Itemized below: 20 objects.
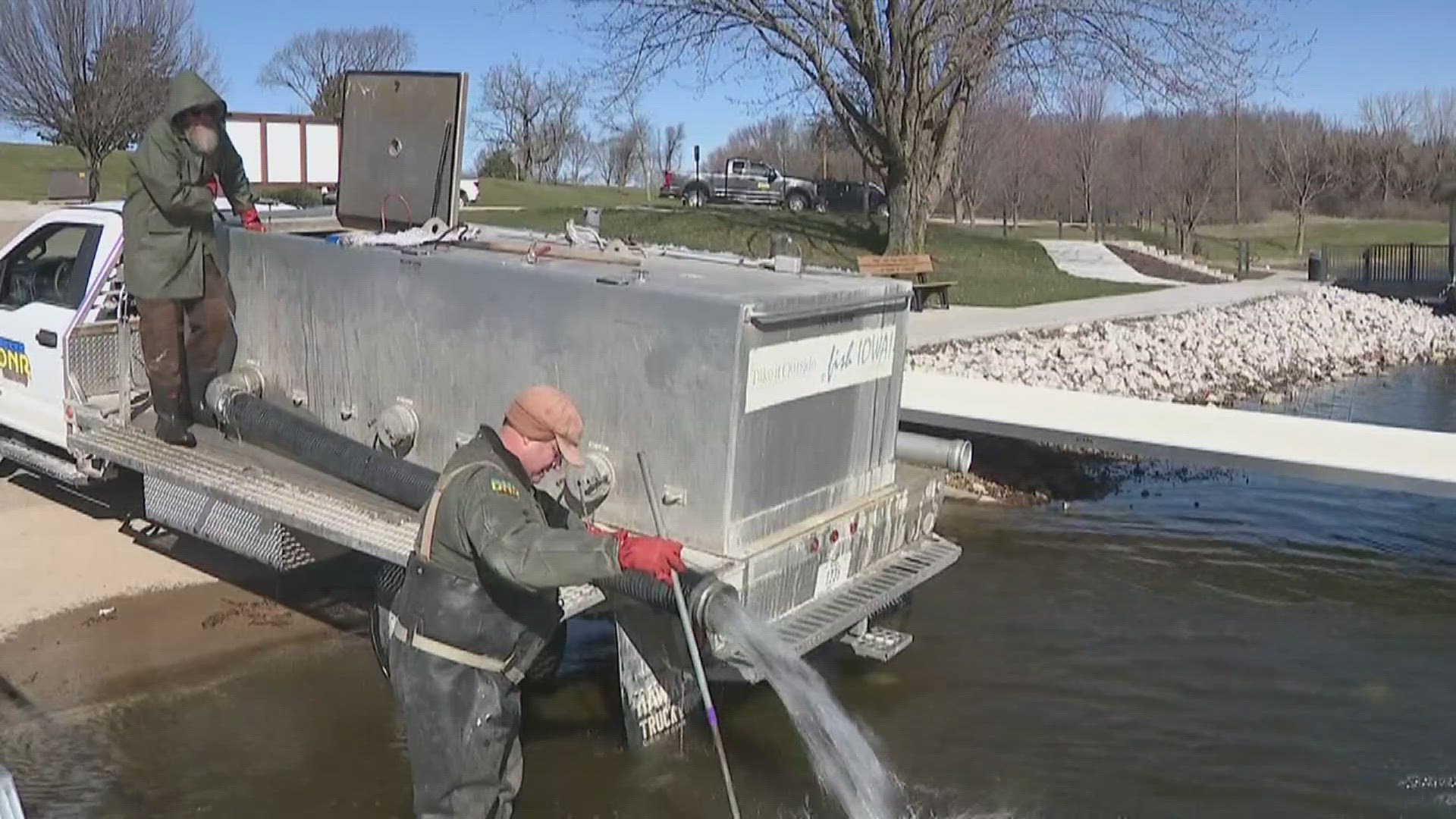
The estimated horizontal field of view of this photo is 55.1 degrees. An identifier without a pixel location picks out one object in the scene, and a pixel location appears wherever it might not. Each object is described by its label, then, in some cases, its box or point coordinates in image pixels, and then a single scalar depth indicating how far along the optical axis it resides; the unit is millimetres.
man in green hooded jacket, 7598
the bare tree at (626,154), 80000
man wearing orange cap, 4191
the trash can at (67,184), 22156
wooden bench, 20109
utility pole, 59706
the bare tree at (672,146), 82500
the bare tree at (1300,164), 56594
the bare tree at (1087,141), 52719
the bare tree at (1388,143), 66688
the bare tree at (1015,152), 50316
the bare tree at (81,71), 36728
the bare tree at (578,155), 79750
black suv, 48219
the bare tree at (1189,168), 52906
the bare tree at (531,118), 73188
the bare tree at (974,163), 45875
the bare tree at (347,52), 76625
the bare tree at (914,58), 24156
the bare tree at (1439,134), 66188
